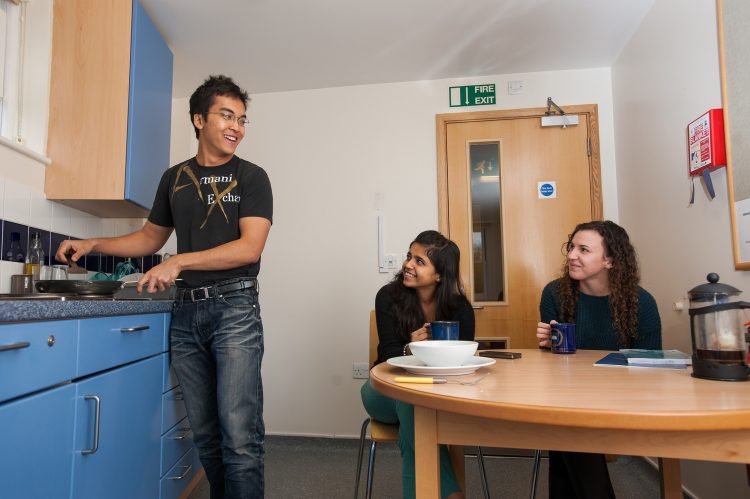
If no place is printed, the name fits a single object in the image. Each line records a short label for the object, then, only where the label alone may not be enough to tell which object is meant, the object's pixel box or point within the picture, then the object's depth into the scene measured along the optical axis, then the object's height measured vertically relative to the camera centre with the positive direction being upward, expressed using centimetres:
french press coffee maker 92 -12
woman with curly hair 174 -9
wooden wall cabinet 215 +78
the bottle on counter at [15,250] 187 +12
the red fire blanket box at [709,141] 182 +50
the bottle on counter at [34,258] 194 +9
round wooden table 69 -21
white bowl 100 -16
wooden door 303 +47
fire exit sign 313 +116
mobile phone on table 134 -22
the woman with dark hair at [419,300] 182 -10
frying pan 165 -2
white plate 101 -19
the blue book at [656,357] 114 -20
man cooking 163 -3
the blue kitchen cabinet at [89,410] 106 -36
